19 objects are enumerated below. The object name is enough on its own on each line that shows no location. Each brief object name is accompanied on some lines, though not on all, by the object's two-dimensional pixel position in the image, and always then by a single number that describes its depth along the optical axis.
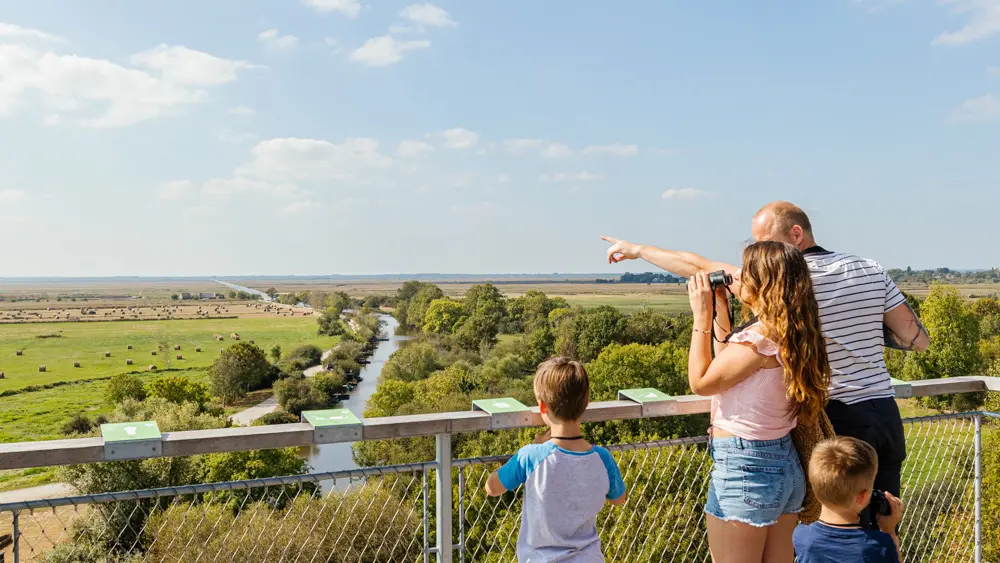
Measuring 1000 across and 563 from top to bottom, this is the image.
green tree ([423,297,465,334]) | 91.00
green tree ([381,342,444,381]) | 63.44
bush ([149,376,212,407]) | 56.31
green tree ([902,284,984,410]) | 47.47
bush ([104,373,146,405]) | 68.25
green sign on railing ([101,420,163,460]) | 2.07
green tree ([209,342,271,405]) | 73.06
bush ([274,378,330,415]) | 66.12
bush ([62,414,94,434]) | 66.00
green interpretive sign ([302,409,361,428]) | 2.34
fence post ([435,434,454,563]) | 2.59
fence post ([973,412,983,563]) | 3.84
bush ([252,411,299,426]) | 54.47
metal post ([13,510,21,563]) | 2.14
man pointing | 2.55
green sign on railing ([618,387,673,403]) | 2.92
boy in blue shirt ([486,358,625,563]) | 2.33
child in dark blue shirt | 2.24
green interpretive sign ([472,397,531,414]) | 2.62
